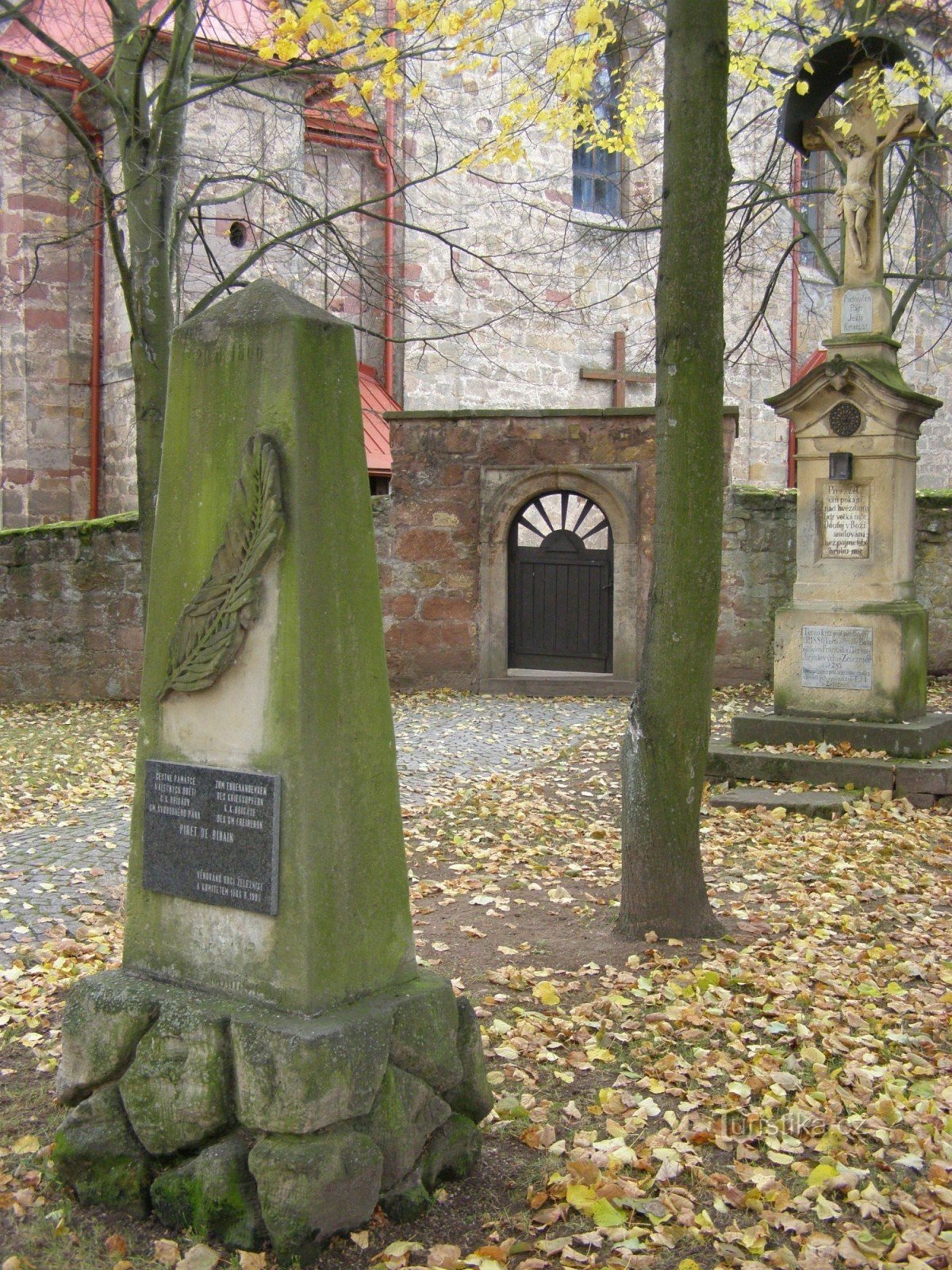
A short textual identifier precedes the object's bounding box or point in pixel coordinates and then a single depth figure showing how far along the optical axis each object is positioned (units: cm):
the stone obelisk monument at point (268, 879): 316
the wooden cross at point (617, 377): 1997
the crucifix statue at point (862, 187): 942
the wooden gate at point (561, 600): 1413
